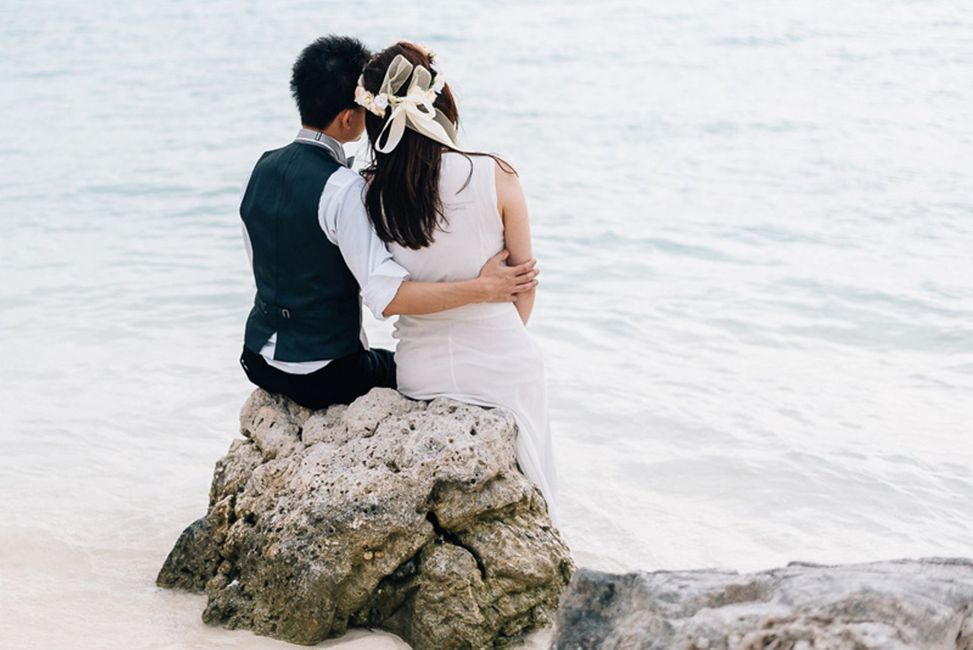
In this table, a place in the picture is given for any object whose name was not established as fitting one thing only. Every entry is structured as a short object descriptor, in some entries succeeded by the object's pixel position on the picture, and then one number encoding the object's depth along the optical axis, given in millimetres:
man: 3793
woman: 3676
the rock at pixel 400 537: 3654
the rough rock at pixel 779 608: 2322
